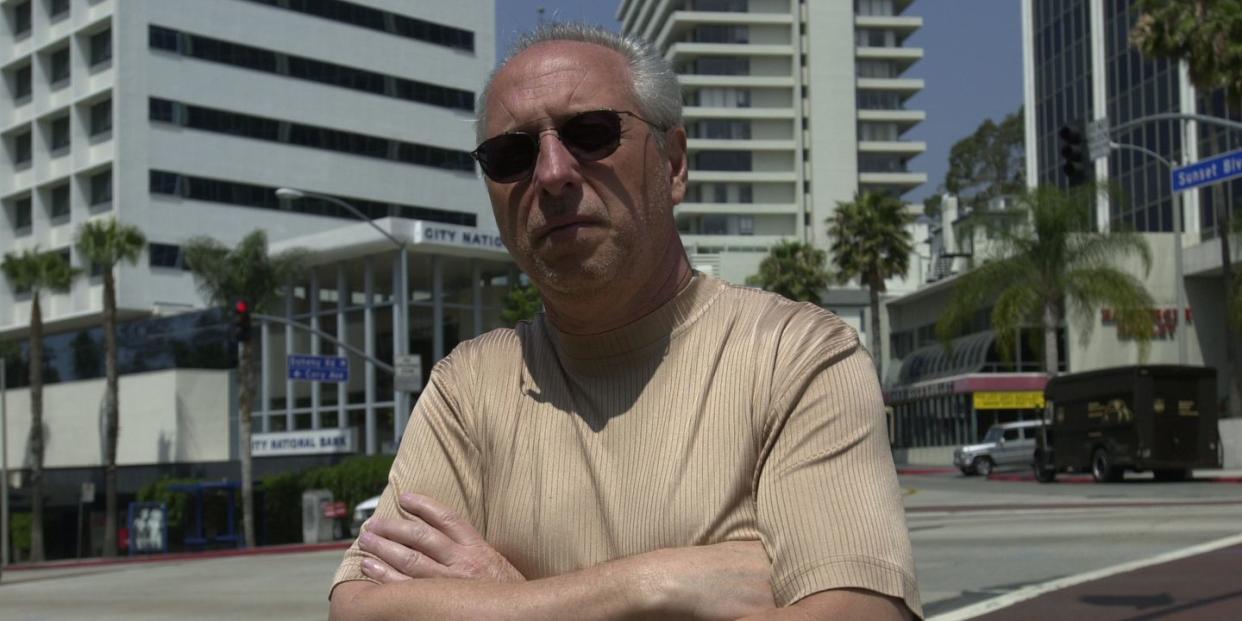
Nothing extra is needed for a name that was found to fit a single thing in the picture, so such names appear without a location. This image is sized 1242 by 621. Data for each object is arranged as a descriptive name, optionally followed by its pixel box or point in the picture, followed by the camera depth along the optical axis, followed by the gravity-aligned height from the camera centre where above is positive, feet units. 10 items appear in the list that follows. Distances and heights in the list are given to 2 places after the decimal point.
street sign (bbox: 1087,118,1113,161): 76.89 +11.89
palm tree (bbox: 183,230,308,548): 151.53 +11.40
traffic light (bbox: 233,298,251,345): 103.24 +4.20
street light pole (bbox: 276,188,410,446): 120.04 +2.70
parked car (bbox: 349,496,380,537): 96.69 -9.63
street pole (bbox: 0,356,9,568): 129.23 -9.40
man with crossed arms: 6.48 -0.31
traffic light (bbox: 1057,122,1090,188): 75.15 +11.00
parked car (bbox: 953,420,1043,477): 152.05 -10.19
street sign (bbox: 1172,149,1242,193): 67.15 +9.07
